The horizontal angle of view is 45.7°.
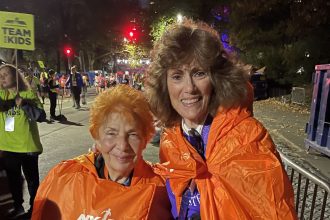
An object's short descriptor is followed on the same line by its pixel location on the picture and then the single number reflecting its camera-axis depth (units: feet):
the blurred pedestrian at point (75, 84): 60.08
